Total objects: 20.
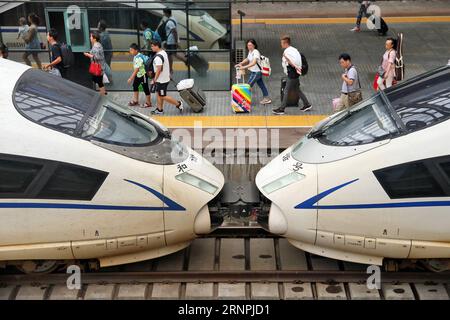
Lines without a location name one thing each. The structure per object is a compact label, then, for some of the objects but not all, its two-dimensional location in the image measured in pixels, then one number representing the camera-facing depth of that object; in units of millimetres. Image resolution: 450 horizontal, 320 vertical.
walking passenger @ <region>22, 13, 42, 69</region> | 15609
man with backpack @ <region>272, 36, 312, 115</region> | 14195
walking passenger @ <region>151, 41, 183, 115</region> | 13945
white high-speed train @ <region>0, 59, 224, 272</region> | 8477
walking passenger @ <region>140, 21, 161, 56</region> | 15445
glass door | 15469
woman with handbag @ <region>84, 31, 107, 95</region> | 14914
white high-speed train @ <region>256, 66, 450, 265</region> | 8461
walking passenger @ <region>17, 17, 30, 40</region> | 15630
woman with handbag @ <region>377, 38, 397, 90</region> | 13750
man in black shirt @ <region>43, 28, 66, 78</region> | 14484
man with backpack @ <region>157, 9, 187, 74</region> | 15312
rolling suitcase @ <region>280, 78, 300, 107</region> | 14820
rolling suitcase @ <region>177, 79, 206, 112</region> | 14734
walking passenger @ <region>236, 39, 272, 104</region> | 14680
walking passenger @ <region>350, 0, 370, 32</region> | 19969
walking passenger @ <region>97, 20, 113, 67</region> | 15502
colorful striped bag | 14773
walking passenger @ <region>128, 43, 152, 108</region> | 14477
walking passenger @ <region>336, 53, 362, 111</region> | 13016
